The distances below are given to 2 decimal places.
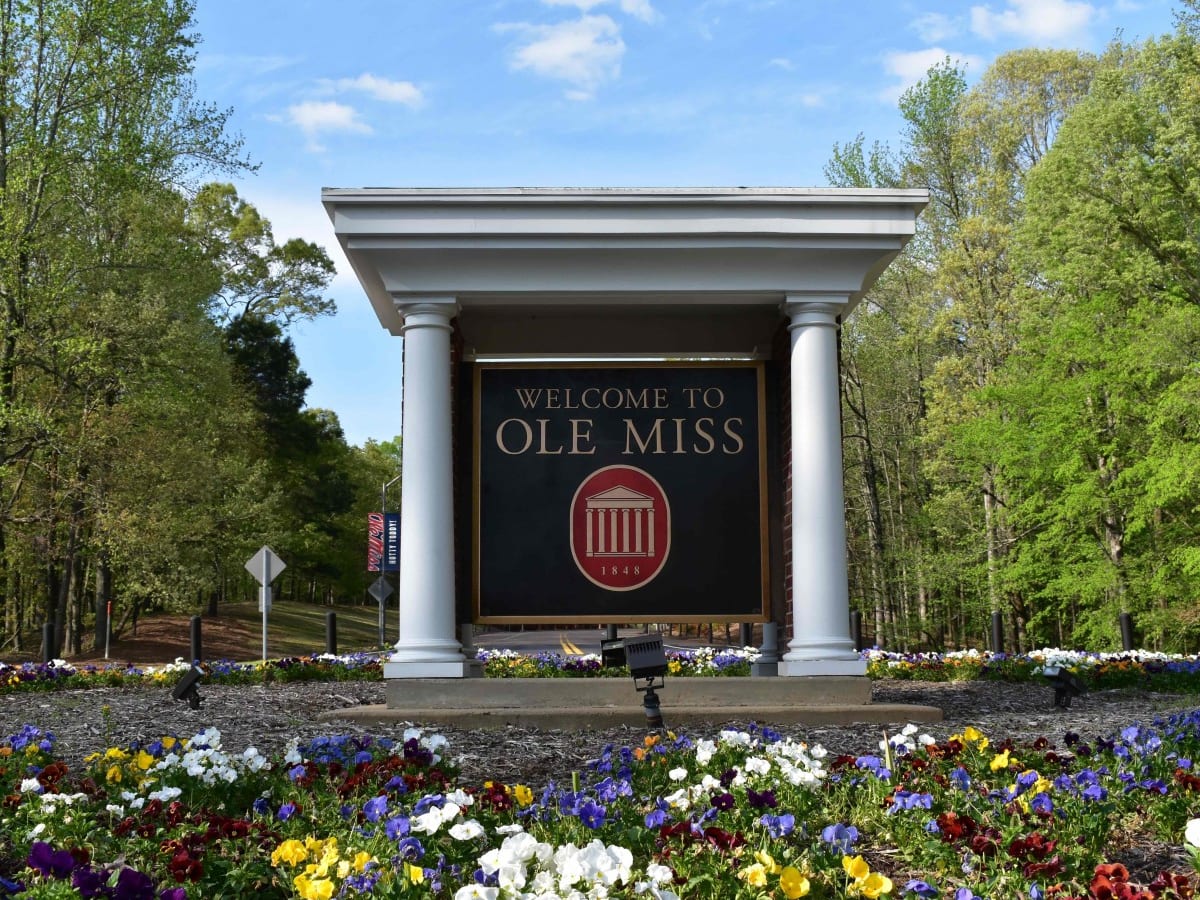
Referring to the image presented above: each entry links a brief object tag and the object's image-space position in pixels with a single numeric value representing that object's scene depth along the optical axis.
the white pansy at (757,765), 5.00
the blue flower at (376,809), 4.20
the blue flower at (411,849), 3.78
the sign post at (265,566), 19.51
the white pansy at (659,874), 3.29
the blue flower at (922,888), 3.46
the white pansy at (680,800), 4.59
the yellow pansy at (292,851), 3.67
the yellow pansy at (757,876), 3.44
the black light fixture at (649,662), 8.10
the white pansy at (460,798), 4.19
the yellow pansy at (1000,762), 5.20
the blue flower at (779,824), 3.92
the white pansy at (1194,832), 3.24
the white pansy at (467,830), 3.69
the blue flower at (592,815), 4.09
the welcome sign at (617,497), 10.27
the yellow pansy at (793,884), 3.16
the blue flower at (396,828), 3.95
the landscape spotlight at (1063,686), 10.27
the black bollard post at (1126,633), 19.62
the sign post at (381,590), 37.03
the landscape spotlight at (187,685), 9.45
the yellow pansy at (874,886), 3.35
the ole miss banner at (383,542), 36.72
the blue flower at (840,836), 3.92
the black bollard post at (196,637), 19.20
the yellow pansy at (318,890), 3.26
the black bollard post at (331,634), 20.58
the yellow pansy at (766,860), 3.50
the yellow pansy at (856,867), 3.39
